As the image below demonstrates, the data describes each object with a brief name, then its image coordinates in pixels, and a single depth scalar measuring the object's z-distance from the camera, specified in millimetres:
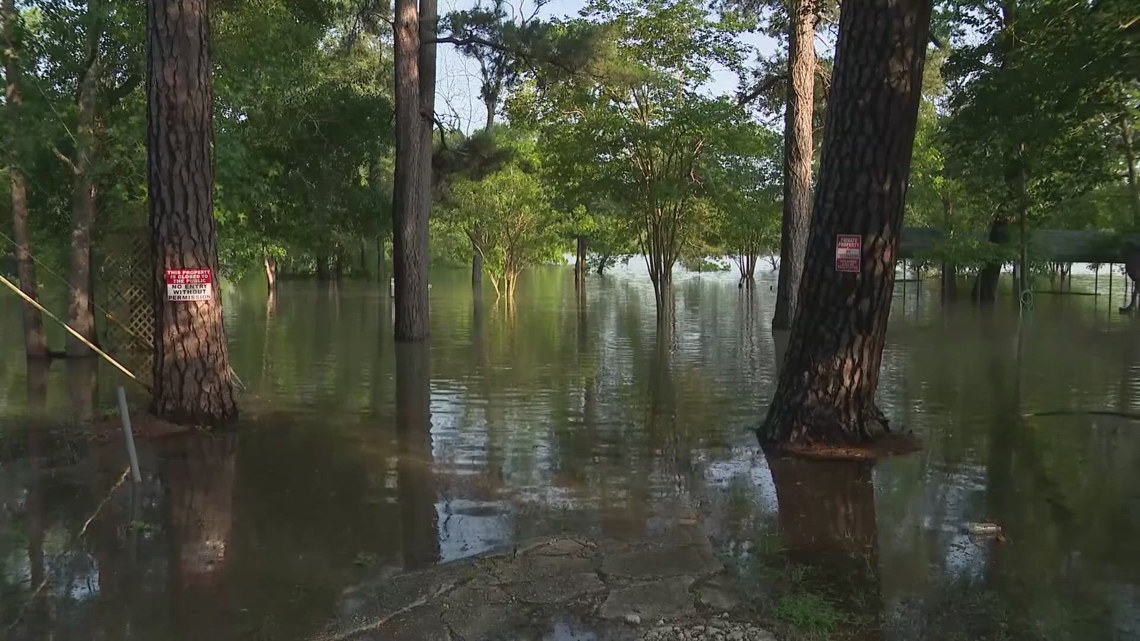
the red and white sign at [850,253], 6973
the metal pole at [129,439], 6082
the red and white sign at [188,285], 7898
